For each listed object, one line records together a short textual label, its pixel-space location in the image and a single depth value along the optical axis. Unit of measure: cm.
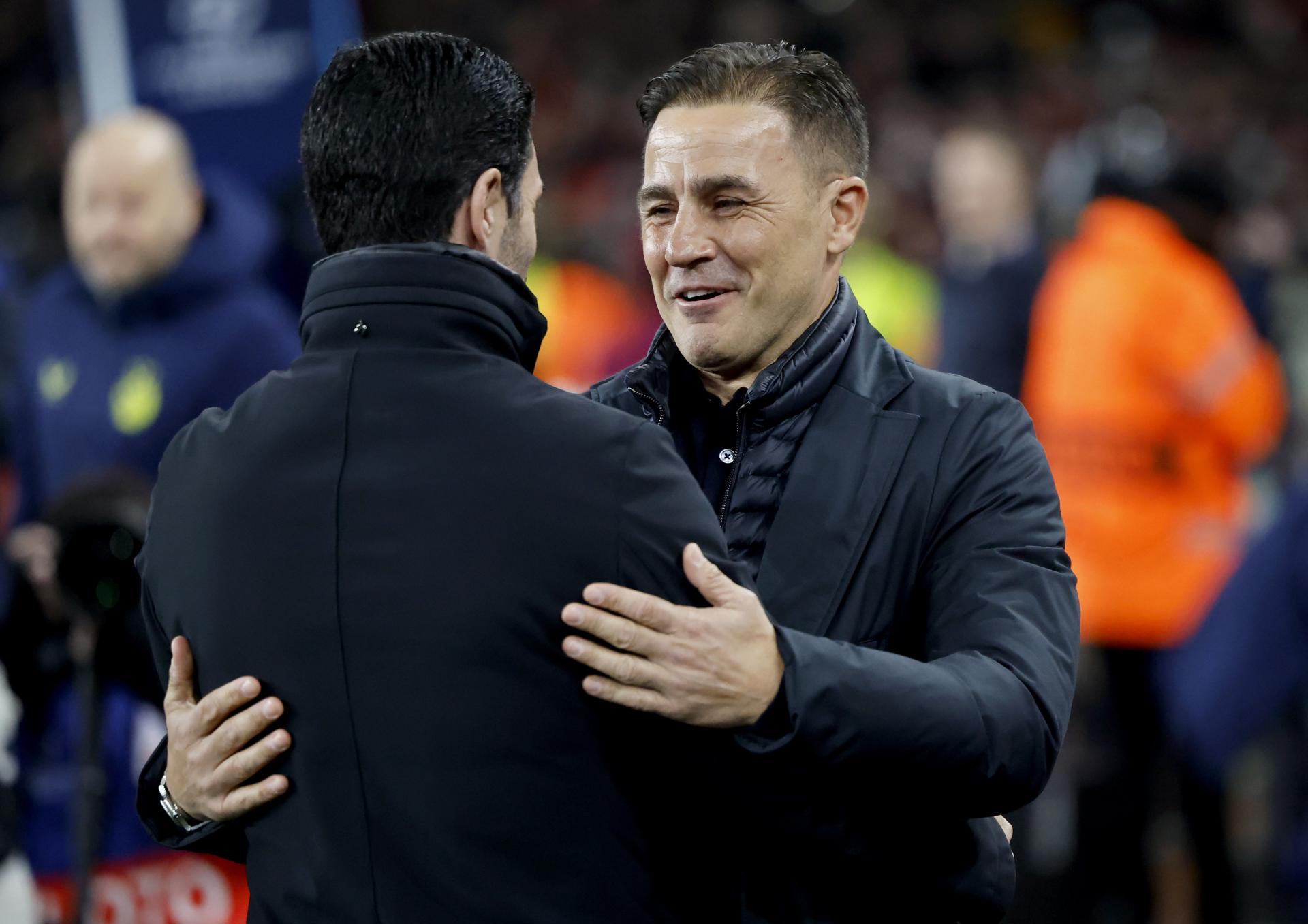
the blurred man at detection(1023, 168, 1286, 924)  1072
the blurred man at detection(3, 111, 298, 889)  927
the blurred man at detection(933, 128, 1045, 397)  1198
